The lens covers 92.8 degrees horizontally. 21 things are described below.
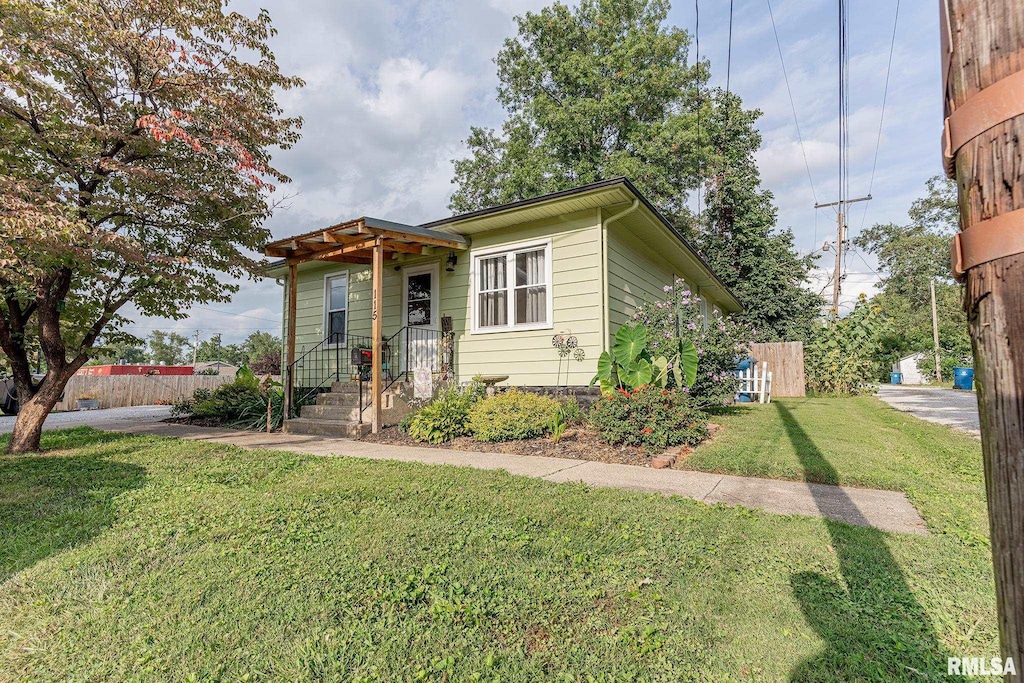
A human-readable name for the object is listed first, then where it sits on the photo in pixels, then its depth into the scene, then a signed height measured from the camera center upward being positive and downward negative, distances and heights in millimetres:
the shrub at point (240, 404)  9195 -511
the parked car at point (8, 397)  14094 -470
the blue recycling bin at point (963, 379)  20391 -218
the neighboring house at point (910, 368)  31928 +440
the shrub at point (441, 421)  6832 -622
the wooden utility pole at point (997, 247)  978 +268
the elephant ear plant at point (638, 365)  6898 +165
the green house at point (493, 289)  7605 +1573
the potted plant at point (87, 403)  17203 -789
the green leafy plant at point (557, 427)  6258 -646
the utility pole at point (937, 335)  27594 +2320
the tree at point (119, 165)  5422 +2781
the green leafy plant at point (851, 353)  14648 +653
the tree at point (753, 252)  19375 +5058
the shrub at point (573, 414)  7172 -552
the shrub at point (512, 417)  6609 -550
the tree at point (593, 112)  19953 +11226
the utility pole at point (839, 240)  22453 +6321
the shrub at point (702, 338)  7816 +618
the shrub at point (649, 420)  5852 -545
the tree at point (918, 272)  30141 +6929
